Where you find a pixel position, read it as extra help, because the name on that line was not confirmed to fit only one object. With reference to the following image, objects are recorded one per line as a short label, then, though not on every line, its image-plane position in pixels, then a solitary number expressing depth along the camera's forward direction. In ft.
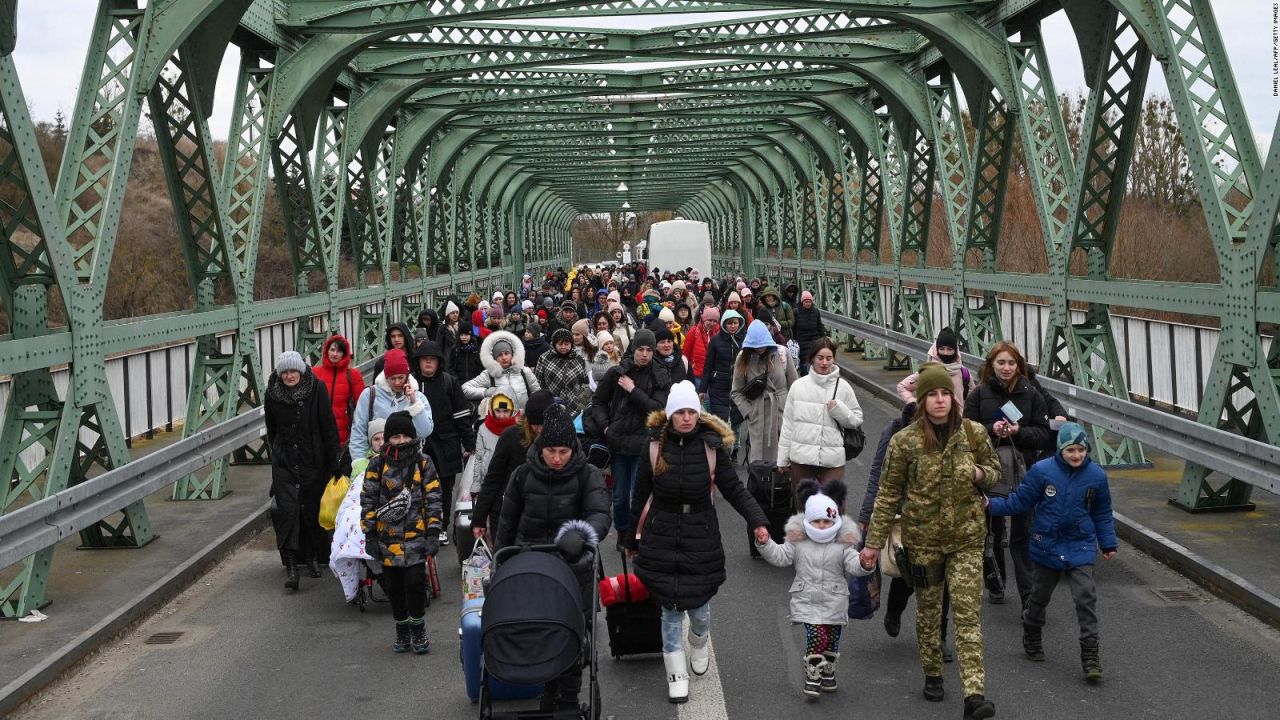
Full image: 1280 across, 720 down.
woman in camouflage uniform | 21.70
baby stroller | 18.07
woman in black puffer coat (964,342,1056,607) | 28.45
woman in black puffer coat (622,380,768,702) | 22.66
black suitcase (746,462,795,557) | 32.14
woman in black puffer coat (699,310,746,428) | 42.91
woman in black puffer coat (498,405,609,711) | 22.30
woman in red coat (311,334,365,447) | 35.32
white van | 140.87
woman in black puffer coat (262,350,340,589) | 32.19
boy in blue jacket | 23.40
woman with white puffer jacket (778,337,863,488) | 30.22
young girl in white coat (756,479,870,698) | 22.56
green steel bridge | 33.60
